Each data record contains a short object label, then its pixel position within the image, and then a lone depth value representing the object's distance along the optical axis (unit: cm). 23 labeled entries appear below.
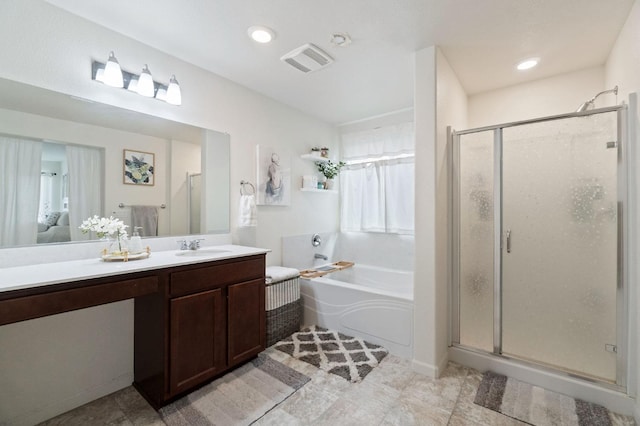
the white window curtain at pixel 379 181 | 336
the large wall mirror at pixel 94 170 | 151
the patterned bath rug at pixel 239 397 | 156
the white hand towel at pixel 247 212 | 257
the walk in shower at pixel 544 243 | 172
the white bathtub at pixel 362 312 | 223
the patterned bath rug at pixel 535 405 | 156
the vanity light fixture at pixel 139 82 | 175
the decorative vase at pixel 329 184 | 366
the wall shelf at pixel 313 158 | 337
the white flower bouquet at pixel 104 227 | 166
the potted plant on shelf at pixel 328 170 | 367
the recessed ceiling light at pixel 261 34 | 180
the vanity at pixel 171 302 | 121
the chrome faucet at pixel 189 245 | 212
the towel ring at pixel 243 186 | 265
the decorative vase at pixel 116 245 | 169
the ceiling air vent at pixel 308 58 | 202
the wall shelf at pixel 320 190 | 333
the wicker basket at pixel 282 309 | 238
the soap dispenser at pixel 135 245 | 175
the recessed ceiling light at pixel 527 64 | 218
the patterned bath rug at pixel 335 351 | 206
